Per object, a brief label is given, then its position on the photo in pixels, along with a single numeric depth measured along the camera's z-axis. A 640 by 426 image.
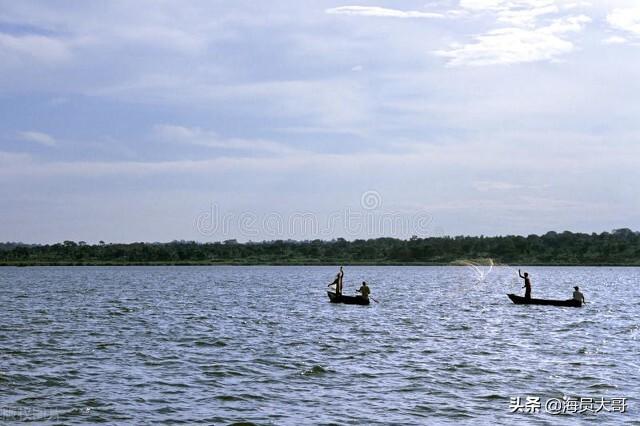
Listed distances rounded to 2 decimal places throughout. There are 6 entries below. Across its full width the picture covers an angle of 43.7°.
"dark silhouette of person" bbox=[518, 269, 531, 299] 67.83
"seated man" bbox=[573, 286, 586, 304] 65.00
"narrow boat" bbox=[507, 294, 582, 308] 65.06
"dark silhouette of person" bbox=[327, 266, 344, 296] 68.56
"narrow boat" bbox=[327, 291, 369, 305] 66.88
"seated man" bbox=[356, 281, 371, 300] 66.56
